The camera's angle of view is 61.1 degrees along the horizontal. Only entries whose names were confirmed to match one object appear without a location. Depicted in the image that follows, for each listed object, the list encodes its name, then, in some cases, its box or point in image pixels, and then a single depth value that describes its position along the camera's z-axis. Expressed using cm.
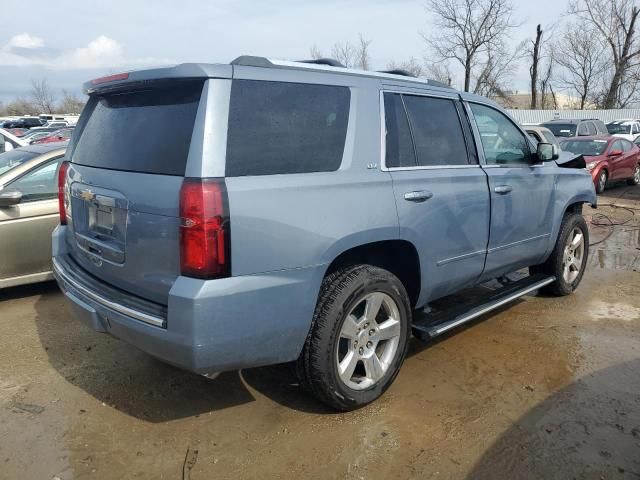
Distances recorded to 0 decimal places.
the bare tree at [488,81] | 3894
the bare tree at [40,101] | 8306
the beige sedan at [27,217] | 496
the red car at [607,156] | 1255
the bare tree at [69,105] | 7674
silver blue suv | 257
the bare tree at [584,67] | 4562
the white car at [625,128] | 2273
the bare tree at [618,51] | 4194
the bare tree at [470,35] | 3781
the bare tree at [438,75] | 4022
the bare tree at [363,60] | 3912
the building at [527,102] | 4330
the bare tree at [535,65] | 4259
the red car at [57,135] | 1738
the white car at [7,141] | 1005
